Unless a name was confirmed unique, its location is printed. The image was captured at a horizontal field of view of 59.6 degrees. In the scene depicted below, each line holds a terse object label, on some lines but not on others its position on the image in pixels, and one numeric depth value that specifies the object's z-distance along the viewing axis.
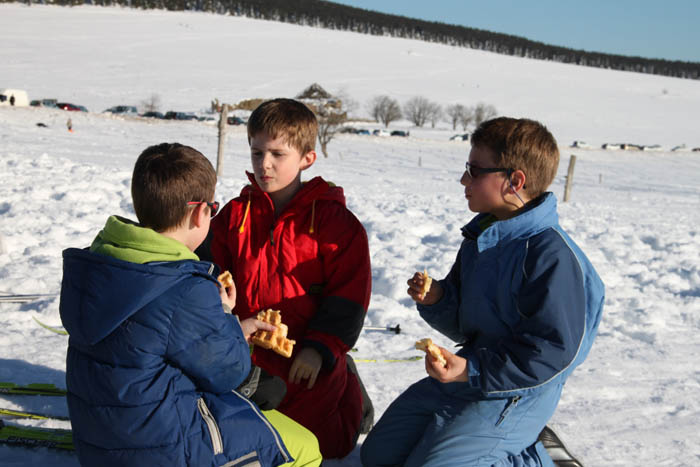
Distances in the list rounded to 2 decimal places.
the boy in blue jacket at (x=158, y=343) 1.72
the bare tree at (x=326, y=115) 28.30
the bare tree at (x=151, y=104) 45.00
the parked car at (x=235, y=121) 37.06
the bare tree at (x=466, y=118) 57.97
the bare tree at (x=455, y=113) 58.75
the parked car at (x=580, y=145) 41.99
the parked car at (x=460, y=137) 43.66
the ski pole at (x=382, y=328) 4.17
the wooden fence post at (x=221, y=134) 13.04
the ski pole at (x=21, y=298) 4.18
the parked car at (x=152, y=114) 39.71
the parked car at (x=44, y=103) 39.08
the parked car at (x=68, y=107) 38.66
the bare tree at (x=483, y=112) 56.81
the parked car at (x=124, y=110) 40.47
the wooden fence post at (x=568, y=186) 15.09
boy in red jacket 2.65
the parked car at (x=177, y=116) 38.34
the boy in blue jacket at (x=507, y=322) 2.10
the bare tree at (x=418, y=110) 59.78
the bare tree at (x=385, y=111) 56.62
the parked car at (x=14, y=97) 38.03
